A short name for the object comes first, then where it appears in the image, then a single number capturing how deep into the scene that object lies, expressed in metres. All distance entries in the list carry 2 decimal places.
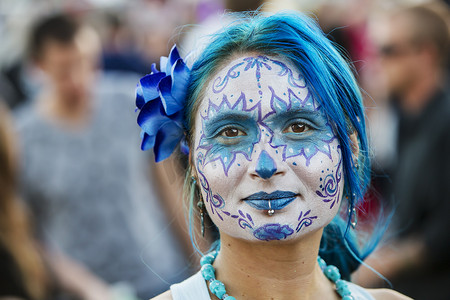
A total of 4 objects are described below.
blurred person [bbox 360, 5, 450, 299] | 5.04
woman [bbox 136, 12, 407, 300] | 2.28
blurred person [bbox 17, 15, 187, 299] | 5.36
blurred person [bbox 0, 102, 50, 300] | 4.70
